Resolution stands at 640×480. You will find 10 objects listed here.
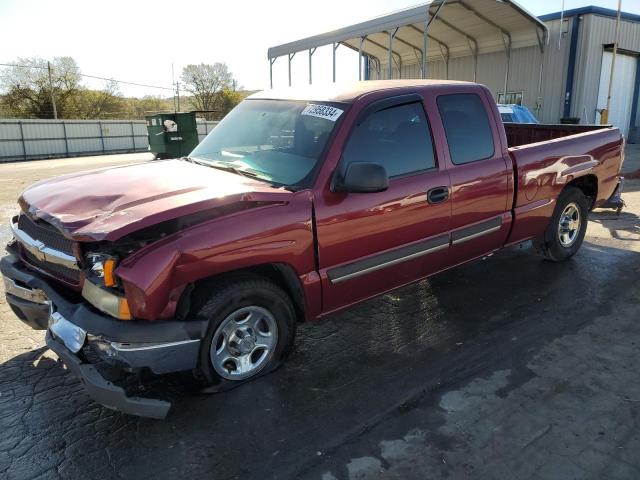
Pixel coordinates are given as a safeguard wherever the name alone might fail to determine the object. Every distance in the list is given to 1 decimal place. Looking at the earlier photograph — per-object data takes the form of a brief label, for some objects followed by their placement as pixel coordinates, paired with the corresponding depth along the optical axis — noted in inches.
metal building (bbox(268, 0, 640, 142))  748.6
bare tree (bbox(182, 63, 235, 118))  2090.3
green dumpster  773.3
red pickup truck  108.7
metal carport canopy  653.9
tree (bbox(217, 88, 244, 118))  2030.0
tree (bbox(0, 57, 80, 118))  1536.7
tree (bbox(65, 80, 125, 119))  1654.8
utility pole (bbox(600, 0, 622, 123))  618.2
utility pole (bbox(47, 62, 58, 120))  1492.4
